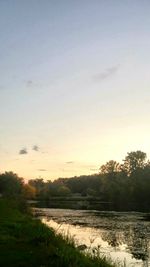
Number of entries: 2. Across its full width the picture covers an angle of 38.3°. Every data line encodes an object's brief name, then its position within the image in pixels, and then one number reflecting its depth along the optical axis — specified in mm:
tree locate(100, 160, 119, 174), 84092
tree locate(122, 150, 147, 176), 76900
